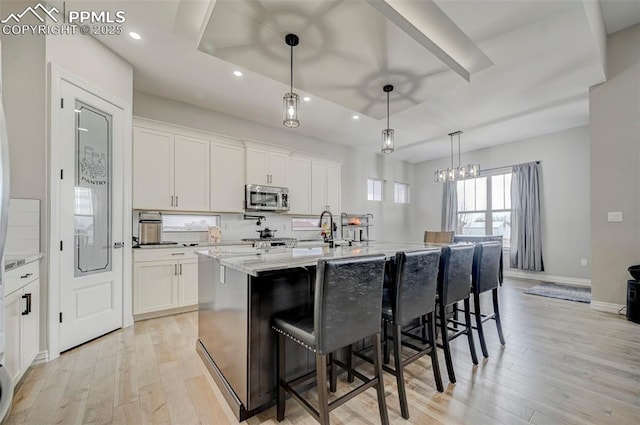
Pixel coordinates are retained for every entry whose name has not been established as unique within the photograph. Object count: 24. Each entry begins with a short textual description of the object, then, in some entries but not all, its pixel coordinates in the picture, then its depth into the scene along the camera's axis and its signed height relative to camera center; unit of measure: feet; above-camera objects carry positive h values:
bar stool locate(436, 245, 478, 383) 6.81 -1.80
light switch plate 11.37 -0.11
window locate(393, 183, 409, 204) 25.14 +1.96
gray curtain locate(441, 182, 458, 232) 23.27 +0.53
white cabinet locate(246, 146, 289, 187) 14.62 +2.62
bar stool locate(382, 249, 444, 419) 5.57 -1.85
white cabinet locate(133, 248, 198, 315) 10.70 -2.70
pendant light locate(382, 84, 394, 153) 9.48 +2.64
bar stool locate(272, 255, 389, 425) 4.45 -1.92
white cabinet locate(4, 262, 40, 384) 5.83 -2.53
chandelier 15.37 +2.37
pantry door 8.23 -0.06
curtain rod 20.29 +3.43
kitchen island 5.31 -2.20
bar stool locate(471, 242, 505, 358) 7.97 -1.84
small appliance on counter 11.71 -0.72
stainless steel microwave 14.38 +0.87
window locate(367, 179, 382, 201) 22.93 +2.06
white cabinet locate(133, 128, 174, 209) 11.47 +1.94
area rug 13.69 -4.29
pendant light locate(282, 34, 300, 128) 7.51 +2.93
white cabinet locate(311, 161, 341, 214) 17.52 +1.80
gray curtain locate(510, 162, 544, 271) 18.69 -0.38
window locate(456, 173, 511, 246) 20.79 +0.61
